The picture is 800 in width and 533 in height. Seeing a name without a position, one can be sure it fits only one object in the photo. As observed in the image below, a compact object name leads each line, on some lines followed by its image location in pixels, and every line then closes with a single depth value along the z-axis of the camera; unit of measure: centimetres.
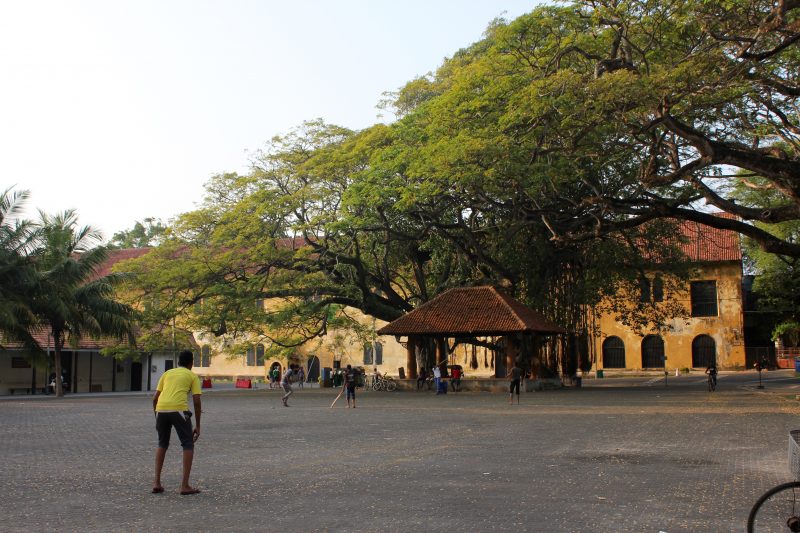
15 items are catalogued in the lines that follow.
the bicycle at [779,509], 595
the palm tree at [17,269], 3338
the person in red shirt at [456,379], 3766
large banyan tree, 2028
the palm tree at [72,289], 3616
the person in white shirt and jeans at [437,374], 3572
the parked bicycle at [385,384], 4084
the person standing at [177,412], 938
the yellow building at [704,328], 6075
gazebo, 3616
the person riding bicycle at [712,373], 3459
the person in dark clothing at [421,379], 3965
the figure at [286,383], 2834
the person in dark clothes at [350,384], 2730
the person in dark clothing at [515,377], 2821
